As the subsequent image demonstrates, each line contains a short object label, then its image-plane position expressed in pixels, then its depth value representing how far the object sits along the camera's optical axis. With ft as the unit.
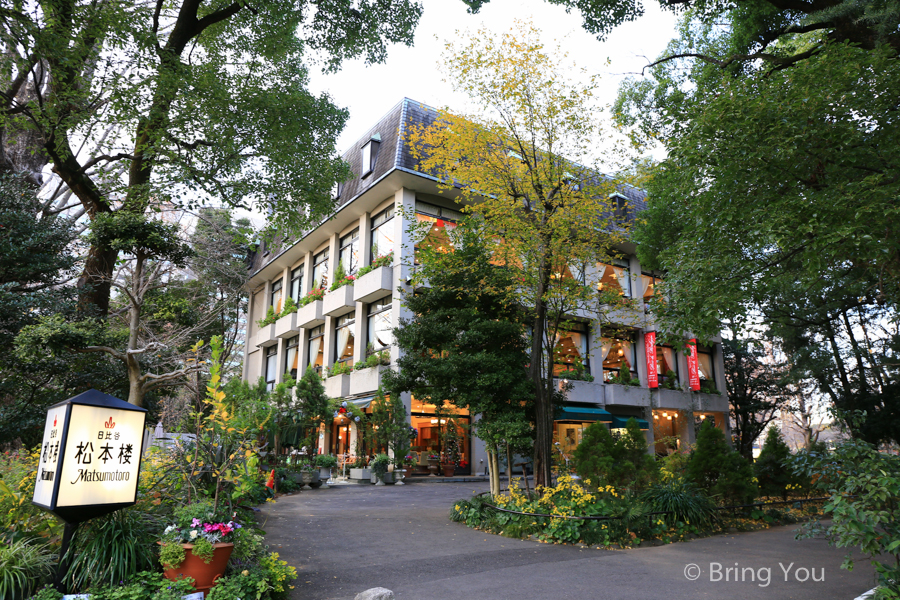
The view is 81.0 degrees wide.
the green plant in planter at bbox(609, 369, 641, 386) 90.99
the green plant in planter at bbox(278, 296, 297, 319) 97.91
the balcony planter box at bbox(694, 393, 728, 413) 99.76
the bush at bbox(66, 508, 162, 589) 15.10
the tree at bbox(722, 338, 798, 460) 103.65
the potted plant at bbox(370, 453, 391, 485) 63.00
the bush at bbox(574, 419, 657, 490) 31.96
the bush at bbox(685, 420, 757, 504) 34.17
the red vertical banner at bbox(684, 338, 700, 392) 97.35
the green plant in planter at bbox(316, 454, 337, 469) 59.41
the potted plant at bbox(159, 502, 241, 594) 15.66
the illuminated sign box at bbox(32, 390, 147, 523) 14.66
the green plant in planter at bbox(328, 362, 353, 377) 78.64
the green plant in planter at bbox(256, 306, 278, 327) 104.39
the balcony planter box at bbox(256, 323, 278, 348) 105.60
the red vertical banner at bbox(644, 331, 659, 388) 92.89
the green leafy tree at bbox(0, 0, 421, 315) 29.12
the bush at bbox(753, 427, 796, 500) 39.11
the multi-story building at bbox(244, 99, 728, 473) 74.69
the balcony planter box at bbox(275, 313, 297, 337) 96.48
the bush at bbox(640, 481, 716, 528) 30.30
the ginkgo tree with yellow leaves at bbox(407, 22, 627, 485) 36.17
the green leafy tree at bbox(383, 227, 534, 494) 33.60
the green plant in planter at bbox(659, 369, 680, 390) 96.89
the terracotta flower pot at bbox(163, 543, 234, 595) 15.72
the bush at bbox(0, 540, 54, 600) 14.16
